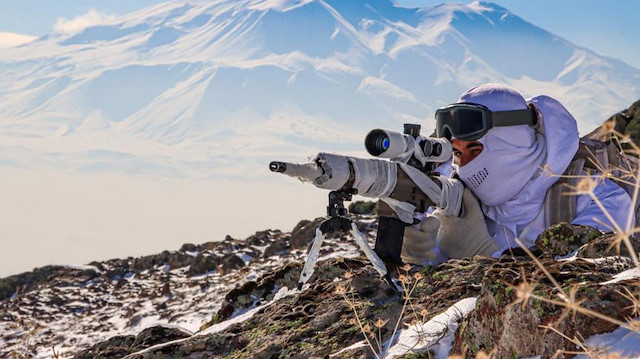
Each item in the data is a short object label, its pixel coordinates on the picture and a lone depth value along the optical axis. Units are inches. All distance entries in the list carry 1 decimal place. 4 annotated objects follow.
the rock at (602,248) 162.4
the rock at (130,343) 193.2
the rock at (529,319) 110.7
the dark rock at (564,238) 185.3
